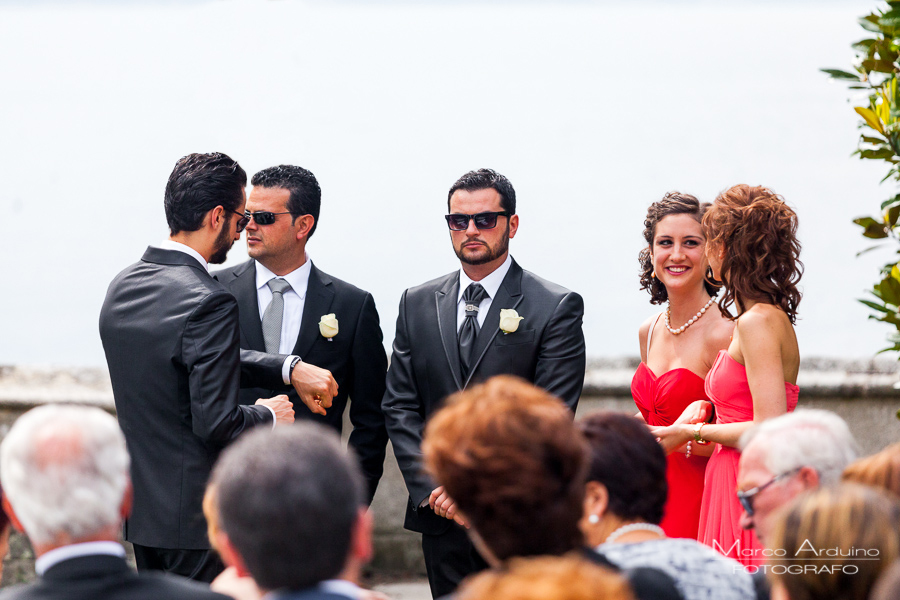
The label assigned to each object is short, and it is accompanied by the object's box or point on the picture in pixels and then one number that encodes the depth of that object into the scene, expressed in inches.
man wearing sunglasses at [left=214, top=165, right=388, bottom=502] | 345.4
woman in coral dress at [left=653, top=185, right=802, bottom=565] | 275.9
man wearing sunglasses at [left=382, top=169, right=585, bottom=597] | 326.0
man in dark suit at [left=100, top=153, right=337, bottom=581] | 271.0
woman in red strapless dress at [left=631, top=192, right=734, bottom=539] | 323.0
